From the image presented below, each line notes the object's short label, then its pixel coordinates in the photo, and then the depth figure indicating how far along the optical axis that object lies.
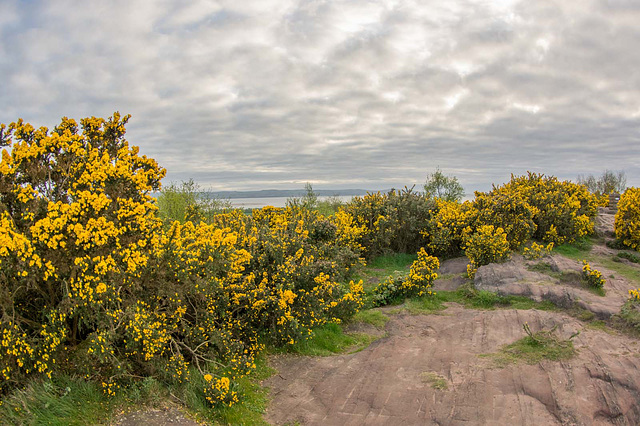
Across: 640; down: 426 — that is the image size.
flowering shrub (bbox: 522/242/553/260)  14.79
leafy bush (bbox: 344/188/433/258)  18.97
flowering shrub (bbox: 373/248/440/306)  12.86
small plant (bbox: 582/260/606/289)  12.04
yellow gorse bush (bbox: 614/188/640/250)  18.31
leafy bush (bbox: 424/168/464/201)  49.59
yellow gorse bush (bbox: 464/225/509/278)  14.72
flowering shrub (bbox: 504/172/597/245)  19.09
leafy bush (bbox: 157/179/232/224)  29.27
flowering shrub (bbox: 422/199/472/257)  17.81
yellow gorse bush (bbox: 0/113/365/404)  5.20
